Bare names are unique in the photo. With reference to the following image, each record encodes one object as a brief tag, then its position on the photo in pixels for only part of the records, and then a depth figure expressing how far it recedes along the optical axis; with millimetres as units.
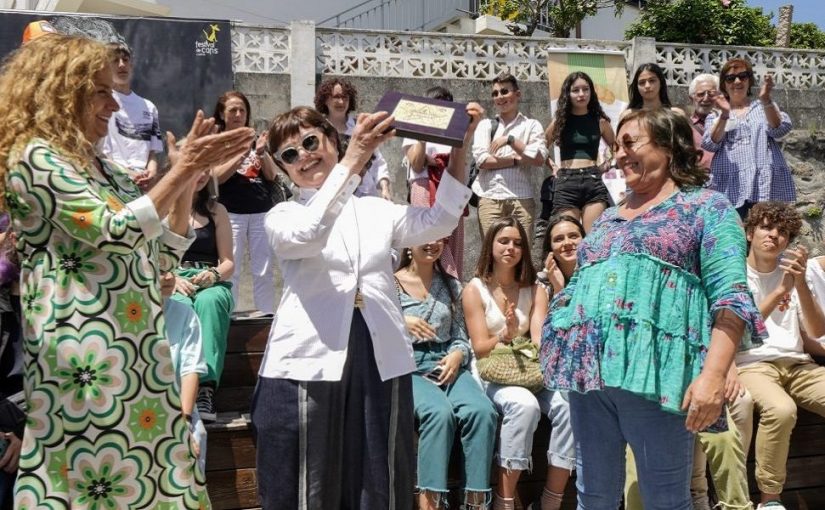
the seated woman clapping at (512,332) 4074
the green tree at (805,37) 17906
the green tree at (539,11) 13091
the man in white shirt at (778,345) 4273
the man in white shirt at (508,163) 6398
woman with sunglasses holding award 2832
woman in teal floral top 2629
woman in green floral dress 2320
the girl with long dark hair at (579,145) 6195
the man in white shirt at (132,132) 5730
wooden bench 3896
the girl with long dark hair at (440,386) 3881
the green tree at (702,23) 14031
